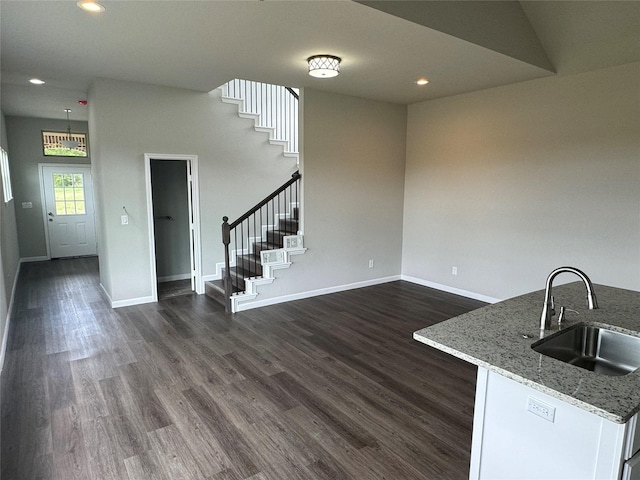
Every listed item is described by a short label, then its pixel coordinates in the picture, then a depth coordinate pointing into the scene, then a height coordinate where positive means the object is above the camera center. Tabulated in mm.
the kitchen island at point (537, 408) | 1331 -797
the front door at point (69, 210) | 8336 -551
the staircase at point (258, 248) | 5145 -889
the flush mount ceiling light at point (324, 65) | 3832 +1206
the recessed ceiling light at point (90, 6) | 2703 +1254
